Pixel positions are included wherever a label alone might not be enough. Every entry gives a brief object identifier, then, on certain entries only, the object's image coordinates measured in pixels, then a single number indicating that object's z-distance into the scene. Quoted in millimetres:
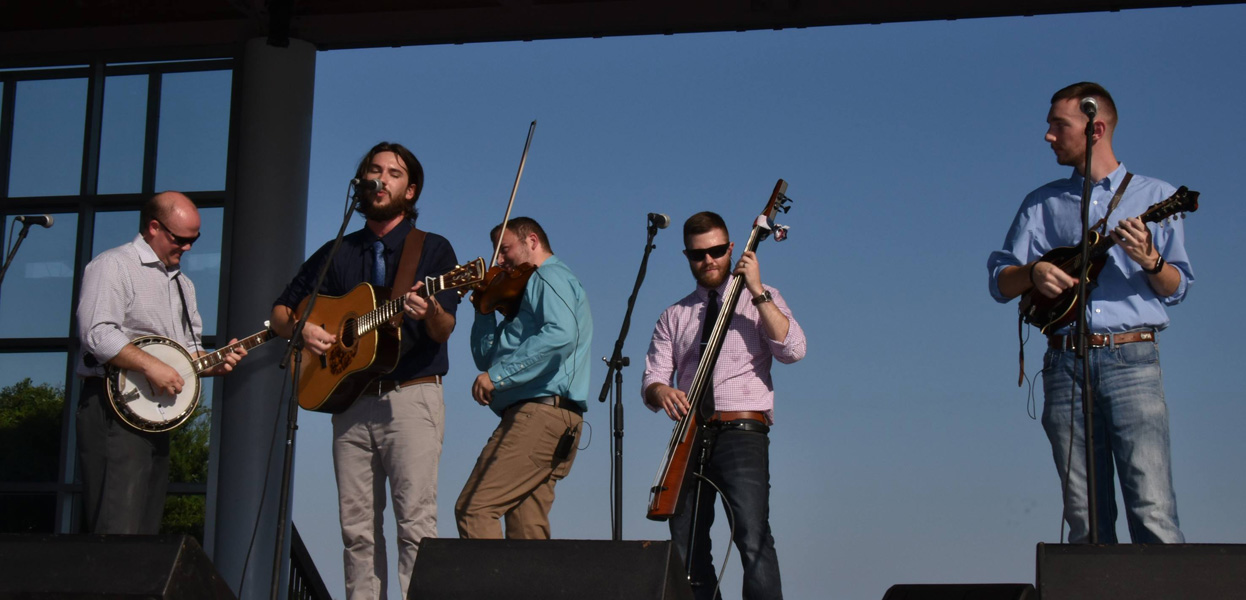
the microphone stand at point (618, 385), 3816
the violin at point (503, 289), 4570
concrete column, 5512
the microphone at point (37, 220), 4367
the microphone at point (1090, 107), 3232
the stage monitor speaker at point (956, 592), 3350
